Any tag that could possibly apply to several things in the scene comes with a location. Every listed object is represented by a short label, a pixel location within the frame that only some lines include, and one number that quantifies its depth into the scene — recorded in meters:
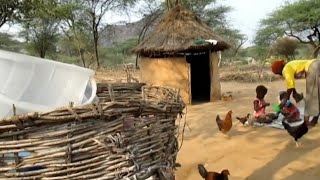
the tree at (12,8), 4.97
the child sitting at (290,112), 4.98
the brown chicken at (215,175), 3.01
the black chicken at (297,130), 4.22
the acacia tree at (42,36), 19.01
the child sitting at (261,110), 5.49
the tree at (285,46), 17.61
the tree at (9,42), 18.65
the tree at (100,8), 17.53
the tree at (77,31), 16.77
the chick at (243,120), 5.51
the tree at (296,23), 15.33
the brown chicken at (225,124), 4.99
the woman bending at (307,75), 4.14
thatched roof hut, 8.22
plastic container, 0.95
